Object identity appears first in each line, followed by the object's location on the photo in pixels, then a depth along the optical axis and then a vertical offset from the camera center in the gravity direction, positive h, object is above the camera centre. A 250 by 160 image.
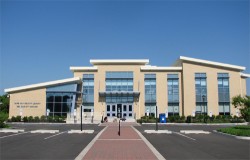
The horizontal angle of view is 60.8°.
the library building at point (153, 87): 38.31 +2.39
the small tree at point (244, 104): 18.67 -0.26
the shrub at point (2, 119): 21.38 -1.95
